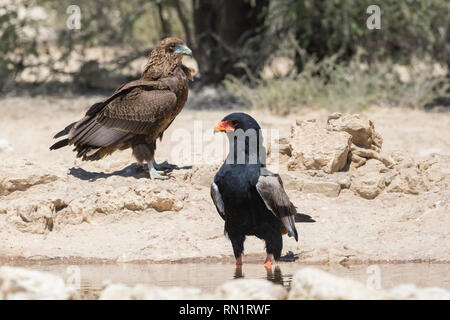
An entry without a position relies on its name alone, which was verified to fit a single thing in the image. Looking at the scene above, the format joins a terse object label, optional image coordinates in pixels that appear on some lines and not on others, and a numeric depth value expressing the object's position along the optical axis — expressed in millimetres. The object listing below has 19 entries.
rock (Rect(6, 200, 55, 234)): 15625
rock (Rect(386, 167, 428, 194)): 16625
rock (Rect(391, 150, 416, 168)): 17141
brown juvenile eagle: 16809
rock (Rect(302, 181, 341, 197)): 16828
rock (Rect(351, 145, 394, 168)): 17562
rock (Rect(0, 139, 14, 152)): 22172
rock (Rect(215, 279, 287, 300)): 9969
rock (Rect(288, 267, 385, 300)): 9867
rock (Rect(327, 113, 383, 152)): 17609
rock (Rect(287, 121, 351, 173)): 17047
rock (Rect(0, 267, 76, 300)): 9898
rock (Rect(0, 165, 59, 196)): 16781
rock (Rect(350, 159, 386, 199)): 16703
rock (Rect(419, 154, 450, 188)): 16750
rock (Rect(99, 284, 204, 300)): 9914
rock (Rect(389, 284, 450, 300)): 9922
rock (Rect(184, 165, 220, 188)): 17062
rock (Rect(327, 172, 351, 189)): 16937
